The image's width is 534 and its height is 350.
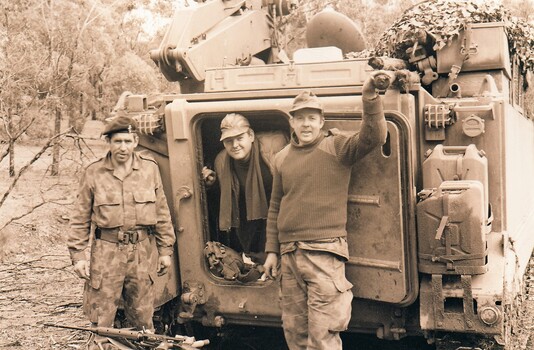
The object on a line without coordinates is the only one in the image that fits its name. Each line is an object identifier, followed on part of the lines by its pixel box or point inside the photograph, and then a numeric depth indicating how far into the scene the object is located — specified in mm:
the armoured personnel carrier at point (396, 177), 4574
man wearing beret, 5082
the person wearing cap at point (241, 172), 5137
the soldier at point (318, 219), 4586
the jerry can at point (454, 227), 4445
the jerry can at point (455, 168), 4672
